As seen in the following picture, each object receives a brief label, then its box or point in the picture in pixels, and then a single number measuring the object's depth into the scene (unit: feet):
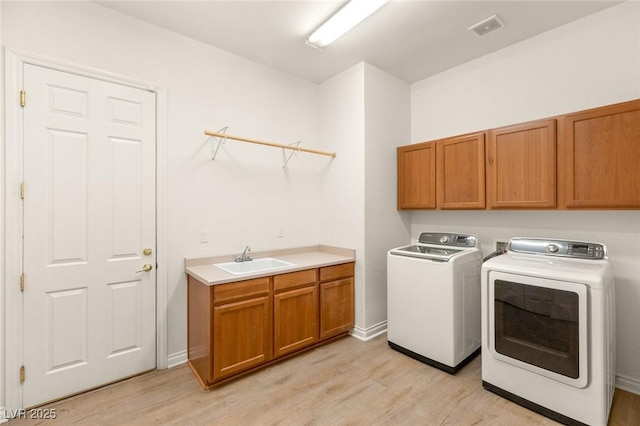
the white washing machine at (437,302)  8.05
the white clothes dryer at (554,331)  5.89
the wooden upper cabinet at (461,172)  8.97
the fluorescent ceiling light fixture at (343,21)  7.09
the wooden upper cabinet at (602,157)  6.51
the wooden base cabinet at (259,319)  7.36
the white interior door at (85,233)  6.62
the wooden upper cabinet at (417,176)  10.22
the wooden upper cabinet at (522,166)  7.63
